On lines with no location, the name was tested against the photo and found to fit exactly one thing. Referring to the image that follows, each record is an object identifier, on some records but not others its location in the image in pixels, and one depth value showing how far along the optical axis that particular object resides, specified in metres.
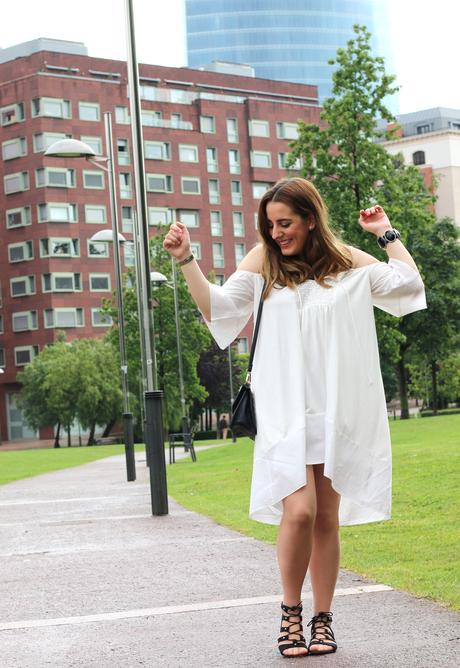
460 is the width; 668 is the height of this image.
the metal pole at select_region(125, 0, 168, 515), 13.66
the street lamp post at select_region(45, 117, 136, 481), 22.80
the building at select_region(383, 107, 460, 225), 127.94
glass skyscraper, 191.88
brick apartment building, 96.31
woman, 5.19
